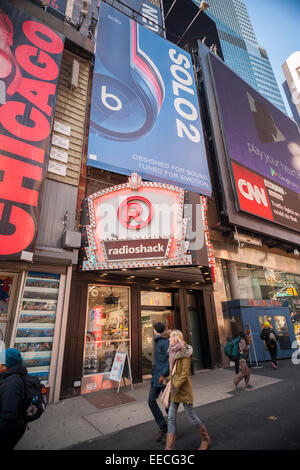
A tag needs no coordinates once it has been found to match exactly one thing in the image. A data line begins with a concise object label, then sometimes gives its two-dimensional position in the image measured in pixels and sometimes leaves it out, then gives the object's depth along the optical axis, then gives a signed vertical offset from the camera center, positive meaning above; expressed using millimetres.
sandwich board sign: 7023 -1387
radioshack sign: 7062 +2791
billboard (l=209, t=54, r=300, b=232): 14188 +11360
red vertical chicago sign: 6227 +6248
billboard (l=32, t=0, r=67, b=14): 11408 +15332
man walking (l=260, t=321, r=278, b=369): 9547 -999
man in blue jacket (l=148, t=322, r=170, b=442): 4039 -943
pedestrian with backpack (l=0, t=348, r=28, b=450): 2539 -858
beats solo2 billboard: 9914 +9959
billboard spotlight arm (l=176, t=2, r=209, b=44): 13034 +17025
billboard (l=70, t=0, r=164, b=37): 12008 +20868
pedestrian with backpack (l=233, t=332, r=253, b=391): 6695 -1255
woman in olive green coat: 3498 -1063
